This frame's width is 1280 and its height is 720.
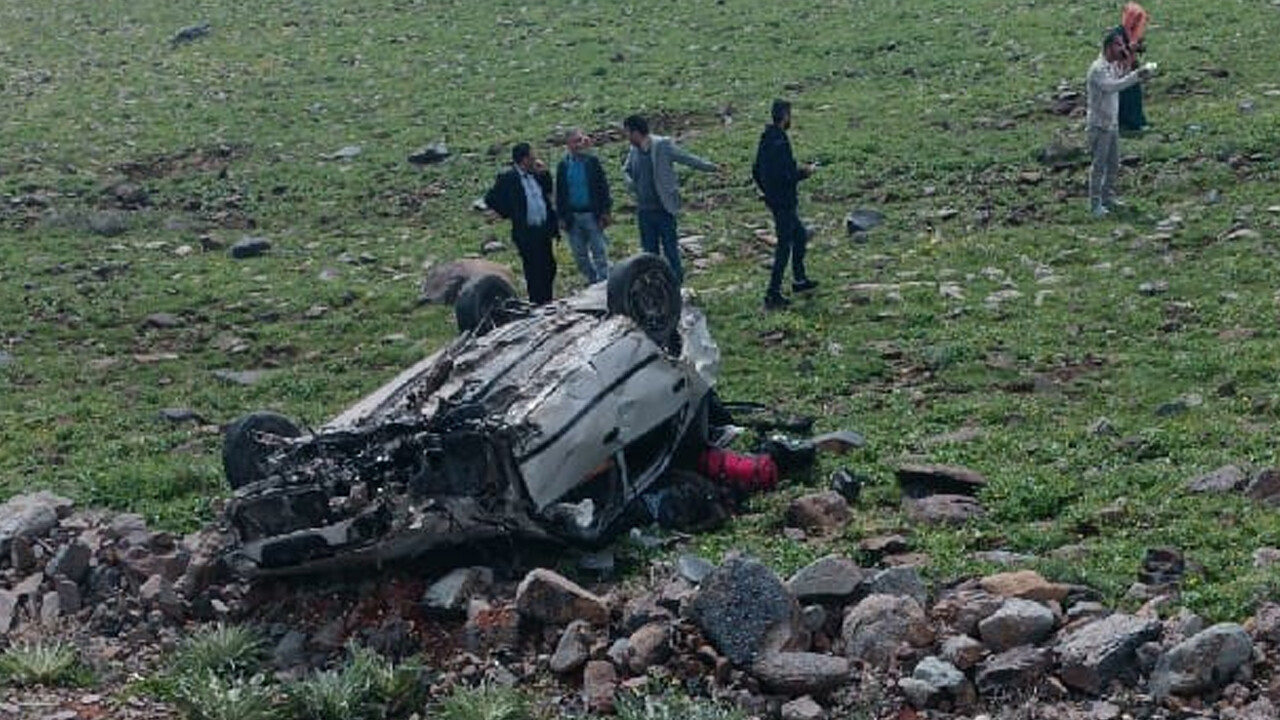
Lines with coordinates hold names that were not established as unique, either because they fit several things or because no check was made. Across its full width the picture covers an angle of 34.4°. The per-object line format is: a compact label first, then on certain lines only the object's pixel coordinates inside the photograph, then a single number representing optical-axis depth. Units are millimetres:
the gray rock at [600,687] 9555
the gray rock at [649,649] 9703
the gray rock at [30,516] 12539
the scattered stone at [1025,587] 9703
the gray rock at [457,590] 10742
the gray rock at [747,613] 9555
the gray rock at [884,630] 9391
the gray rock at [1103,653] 8867
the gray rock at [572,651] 9938
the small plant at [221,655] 10406
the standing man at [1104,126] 19219
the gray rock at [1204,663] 8680
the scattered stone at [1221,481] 11219
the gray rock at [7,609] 11484
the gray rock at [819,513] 11672
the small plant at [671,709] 8998
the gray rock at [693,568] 10414
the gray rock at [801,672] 9289
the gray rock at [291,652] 10633
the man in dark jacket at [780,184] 17484
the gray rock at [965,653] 9203
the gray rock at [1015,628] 9273
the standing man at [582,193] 17422
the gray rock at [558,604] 10242
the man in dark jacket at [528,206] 17062
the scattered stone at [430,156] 25141
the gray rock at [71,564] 11891
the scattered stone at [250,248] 21719
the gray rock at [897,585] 9906
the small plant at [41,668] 10562
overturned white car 10914
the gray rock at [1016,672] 8992
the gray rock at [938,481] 11922
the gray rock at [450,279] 19031
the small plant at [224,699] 9641
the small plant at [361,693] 9758
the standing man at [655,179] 17422
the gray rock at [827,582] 9977
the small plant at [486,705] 9344
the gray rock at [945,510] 11422
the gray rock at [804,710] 9133
